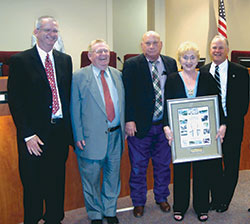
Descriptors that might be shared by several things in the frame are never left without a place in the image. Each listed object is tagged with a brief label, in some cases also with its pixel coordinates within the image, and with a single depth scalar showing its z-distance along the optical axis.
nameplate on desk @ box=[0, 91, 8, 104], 2.67
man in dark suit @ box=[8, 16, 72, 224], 2.31
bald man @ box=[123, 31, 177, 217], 2.88
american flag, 7.16
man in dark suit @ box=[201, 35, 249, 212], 2.89
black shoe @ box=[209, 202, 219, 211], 3.13
